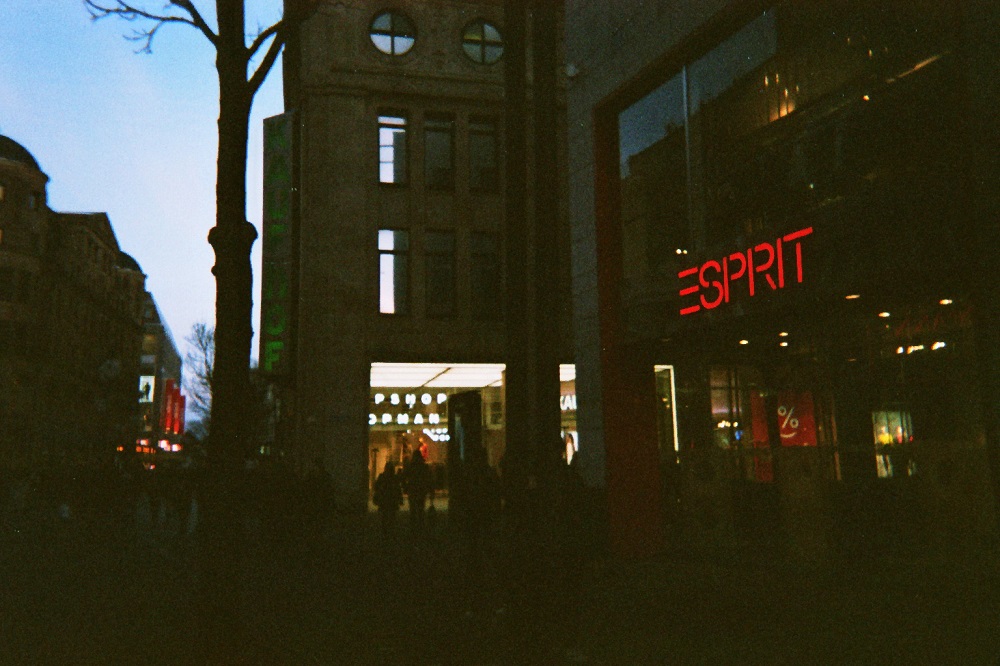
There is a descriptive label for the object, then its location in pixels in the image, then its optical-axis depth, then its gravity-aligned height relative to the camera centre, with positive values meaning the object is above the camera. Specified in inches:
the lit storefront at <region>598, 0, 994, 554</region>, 392.5 +86.9
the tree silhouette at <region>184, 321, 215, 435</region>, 3174.2 +393.1
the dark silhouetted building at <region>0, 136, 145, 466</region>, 2527.1 +466.0
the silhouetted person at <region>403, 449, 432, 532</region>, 852.0 -12.2
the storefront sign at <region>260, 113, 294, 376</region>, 1067.9 +259.5
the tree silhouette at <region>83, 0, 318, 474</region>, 264.2 +67.8
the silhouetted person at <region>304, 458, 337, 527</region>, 745.0 -15.5
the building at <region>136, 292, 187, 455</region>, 4707.2 +457.8
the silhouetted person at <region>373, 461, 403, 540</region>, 861.2 -19.9
